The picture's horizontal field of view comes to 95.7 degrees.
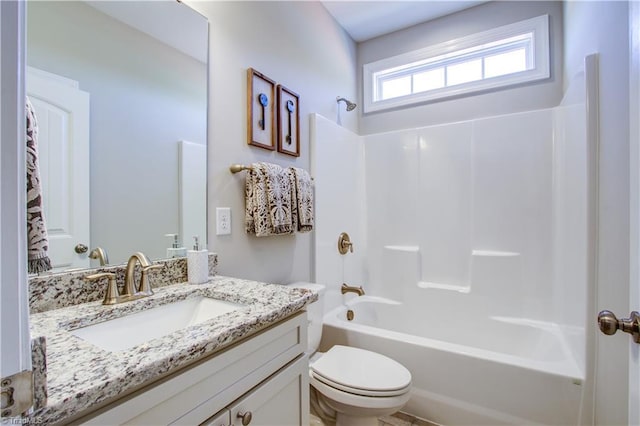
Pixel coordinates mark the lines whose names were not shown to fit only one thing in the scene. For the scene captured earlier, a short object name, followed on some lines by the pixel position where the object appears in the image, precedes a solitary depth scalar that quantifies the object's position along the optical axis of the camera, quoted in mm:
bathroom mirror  868
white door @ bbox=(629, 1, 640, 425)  669
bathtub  1378
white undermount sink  797
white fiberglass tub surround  1464
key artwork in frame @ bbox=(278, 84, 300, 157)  1699
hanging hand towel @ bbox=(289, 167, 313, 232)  1629
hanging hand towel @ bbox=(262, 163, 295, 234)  1441
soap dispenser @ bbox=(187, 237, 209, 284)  1139
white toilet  1261
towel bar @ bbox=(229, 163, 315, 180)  1393
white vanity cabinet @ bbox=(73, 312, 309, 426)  556
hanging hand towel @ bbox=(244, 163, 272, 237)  1406
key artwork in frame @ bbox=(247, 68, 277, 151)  1487
